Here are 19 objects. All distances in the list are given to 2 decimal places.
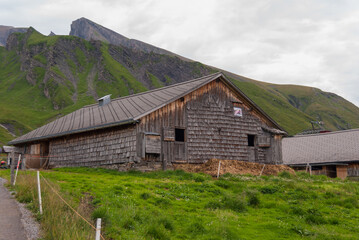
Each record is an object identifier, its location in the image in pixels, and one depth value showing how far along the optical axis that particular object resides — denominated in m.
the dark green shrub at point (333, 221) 12.15
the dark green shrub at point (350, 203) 14.56
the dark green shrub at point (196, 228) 10.12
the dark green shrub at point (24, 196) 12.57
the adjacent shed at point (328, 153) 36.91
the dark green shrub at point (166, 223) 10.14
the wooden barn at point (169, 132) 22.83
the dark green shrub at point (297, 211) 12.73
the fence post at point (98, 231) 6.02
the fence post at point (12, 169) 16.42
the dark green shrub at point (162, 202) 12.59
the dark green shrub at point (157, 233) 9.41
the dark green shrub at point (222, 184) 16.88
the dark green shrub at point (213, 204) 12.86
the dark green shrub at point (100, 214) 9.84
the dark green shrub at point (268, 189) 15.93
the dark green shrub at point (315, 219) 12.01
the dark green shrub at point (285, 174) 23.26
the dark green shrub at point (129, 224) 9.74
